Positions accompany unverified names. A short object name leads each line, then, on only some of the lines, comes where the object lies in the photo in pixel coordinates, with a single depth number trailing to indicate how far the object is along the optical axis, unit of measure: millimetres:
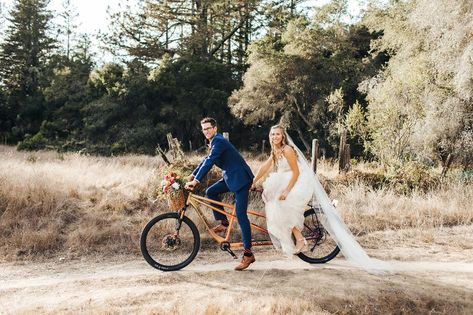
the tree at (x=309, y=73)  25219
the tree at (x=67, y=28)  43969
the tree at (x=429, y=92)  12617
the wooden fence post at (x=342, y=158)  13727
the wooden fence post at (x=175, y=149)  11234
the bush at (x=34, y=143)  26562
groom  5969
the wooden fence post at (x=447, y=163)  14445
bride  6234
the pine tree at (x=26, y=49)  38781
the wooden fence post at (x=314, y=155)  11958
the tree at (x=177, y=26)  30828
